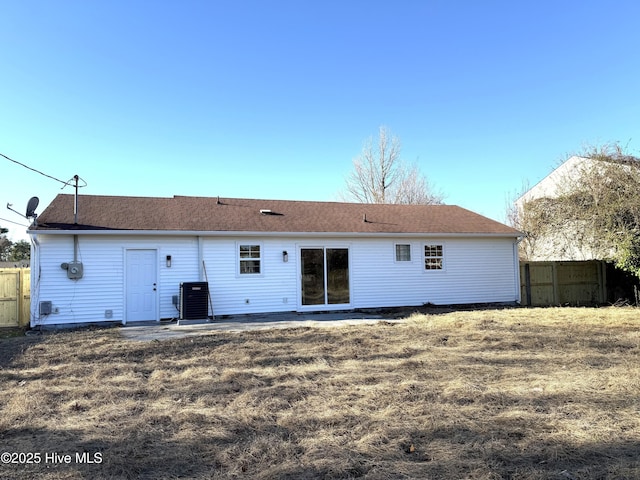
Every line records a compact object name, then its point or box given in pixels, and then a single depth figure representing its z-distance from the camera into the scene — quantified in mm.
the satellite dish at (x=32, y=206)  11188
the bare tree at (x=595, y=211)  14060
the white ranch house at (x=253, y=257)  11289
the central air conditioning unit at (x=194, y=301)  11352
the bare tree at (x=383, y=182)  30469
